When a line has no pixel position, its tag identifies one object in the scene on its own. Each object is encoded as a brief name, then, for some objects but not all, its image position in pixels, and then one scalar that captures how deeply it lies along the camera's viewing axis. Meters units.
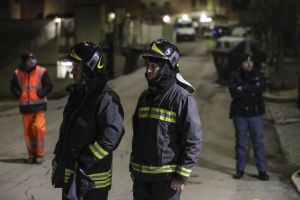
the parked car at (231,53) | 21.97
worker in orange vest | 9.64
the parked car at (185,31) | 57.09
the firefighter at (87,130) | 4.65
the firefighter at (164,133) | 4.71
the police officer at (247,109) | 8.73
